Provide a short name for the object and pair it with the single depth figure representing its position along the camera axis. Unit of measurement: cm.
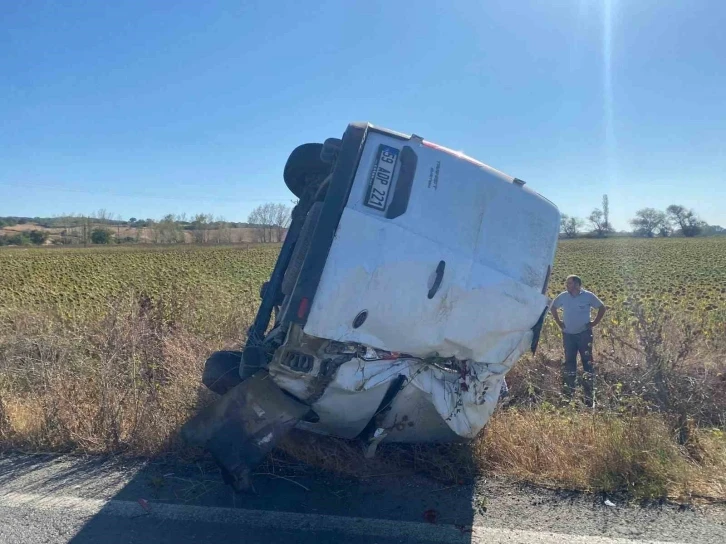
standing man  706
